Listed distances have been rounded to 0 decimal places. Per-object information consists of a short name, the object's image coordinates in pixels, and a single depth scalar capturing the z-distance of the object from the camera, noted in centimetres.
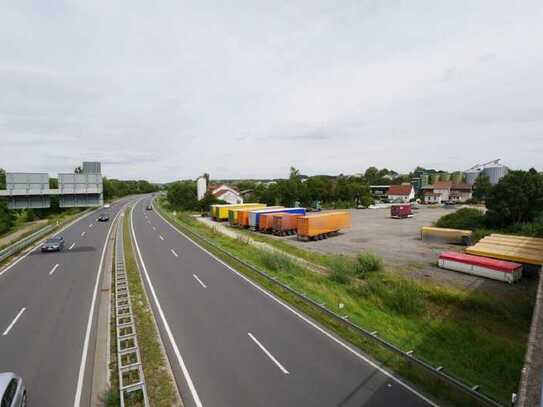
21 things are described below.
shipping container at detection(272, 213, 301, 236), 3853
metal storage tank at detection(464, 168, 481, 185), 13800
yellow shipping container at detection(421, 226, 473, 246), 3297
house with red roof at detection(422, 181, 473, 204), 9769
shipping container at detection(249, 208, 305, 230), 4212
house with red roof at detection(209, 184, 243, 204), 7741
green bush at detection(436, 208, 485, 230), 3950
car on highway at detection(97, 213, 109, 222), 4797
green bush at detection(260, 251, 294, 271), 2156
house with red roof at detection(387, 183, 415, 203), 9491
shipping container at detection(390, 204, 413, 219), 5650
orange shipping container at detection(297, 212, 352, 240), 3478
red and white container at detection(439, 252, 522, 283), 2028
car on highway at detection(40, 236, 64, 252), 2617
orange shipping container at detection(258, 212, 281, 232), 4006
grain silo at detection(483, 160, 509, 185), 12550
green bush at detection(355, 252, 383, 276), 2179
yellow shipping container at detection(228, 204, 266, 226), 4662
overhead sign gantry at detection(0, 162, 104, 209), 3209
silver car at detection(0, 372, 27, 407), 657
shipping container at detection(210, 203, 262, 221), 5228
